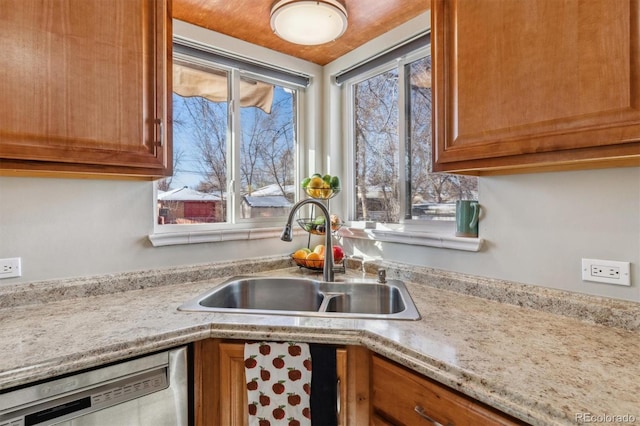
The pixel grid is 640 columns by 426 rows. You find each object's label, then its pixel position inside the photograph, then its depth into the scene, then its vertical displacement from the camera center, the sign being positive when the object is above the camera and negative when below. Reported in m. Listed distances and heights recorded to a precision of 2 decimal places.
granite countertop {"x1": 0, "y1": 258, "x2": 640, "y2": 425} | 0.68 -0.36
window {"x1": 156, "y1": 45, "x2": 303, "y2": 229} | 1.73 +0.38
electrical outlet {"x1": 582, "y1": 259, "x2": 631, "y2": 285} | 1.02 -0.20
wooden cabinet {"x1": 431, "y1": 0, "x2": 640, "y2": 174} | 0.81 +0.36
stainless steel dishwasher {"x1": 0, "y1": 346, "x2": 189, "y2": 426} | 0.80 -0.49
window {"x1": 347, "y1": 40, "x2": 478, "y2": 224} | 1.68 +0.34
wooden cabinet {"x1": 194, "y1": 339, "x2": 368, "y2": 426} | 1.06 -0.55
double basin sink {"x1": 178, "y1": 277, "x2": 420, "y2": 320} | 1.45 -0.39
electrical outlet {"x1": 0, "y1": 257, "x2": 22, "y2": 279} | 1.21 -0.20
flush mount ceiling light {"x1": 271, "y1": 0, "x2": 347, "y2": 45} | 1.34 +0.80
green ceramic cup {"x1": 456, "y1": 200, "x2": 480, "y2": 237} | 1.39 -0.03
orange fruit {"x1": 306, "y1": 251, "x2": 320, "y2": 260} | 1.77 -0.24
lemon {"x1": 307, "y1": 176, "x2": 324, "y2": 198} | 1.87 +0.14
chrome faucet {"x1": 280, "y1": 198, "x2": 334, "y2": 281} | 1.58 -0.19
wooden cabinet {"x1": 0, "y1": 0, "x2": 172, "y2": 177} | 1.01 +0.42
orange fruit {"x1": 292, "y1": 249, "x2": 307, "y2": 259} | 1.81 -0.24
